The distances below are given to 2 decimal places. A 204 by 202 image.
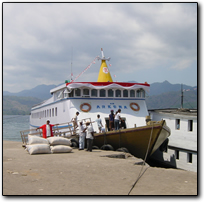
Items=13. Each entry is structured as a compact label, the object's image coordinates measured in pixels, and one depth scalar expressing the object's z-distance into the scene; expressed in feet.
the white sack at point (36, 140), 40.16
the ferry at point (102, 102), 55.57
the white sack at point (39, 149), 37.16
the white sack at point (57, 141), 41.83
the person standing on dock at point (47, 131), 47.49
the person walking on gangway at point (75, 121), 50.09
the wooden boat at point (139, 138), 42.60
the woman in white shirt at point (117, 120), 48.32
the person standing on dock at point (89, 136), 41.83
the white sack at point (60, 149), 38.97
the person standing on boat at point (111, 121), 49.67
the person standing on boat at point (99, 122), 50.37
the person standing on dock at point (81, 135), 44.37
